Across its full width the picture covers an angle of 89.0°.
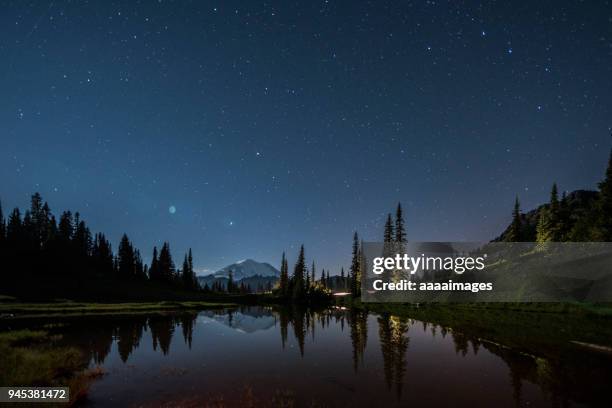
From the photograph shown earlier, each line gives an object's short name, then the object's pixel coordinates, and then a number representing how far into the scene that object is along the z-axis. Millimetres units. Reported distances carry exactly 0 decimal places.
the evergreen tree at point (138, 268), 124631
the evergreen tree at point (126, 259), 120250
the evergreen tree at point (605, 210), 50656
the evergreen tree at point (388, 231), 83188
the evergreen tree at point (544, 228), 66688
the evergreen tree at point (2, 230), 95106
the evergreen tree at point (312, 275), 110638
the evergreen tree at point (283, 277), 115750
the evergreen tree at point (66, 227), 112662
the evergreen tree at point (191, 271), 139750
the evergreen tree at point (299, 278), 100375
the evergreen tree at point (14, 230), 97212
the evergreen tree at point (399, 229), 80250
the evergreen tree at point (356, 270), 94062
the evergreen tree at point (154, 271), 125844
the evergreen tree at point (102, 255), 114081
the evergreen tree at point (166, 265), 128112
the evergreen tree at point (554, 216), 65931
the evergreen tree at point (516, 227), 78812
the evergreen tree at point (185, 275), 135875
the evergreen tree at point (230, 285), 165125
